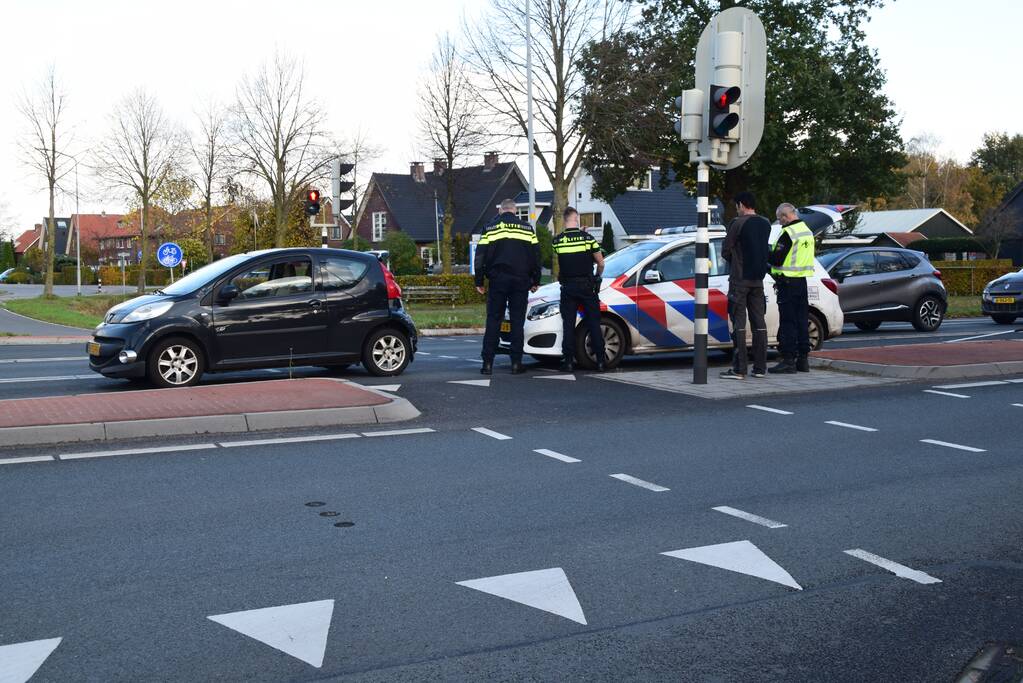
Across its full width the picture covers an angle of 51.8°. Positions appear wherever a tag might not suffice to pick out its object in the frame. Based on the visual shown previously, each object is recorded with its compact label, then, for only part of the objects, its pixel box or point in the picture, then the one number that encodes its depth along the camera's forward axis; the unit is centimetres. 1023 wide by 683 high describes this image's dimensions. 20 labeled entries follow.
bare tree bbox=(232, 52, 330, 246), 4341
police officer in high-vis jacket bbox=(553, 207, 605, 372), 1241
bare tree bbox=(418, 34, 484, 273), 4669
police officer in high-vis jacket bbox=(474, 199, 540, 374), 1229
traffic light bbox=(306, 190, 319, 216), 1738
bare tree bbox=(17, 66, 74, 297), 4047
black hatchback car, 1117
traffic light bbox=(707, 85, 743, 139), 1076
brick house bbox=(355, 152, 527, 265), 7938
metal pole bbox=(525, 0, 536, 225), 3328
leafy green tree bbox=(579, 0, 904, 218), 3394
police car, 1307
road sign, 3152
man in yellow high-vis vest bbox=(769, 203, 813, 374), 1210
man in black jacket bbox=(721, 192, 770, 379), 1173
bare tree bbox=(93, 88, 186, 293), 4550
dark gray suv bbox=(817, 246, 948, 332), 2072
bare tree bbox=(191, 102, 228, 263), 4700
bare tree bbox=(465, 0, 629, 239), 3422
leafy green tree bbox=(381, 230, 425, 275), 6244
